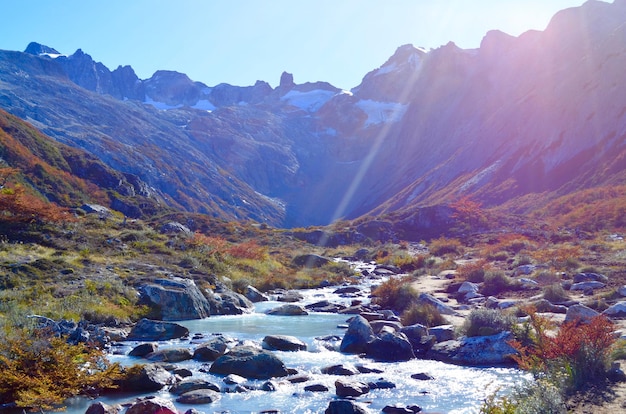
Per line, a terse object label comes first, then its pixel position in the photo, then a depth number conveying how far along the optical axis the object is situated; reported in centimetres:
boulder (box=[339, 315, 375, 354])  1714
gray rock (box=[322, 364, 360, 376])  1448
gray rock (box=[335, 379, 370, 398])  1253
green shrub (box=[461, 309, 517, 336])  1614
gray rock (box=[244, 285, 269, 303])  2963
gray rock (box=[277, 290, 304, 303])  2962
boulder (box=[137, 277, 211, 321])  2281
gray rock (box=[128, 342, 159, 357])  1580
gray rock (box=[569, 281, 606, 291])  2317
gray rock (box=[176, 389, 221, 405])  1193
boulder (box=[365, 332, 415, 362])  1609
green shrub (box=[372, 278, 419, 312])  2500
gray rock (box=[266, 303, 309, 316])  2492
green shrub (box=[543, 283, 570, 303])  2114
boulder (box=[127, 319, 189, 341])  1836
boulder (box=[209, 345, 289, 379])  1431
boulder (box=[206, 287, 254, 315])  2495
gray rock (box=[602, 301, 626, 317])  1714
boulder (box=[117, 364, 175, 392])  1251
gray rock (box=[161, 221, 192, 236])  4833
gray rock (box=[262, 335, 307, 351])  1753
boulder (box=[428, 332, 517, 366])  1491
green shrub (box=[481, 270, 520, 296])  2600
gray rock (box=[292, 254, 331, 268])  4531
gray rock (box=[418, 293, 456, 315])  2121
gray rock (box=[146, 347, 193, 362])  1541
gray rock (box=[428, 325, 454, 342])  1727
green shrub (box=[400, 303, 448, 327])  1952
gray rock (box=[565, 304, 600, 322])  1591
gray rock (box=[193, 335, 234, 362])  1574
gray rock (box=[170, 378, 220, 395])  1259
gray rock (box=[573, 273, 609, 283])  2486
